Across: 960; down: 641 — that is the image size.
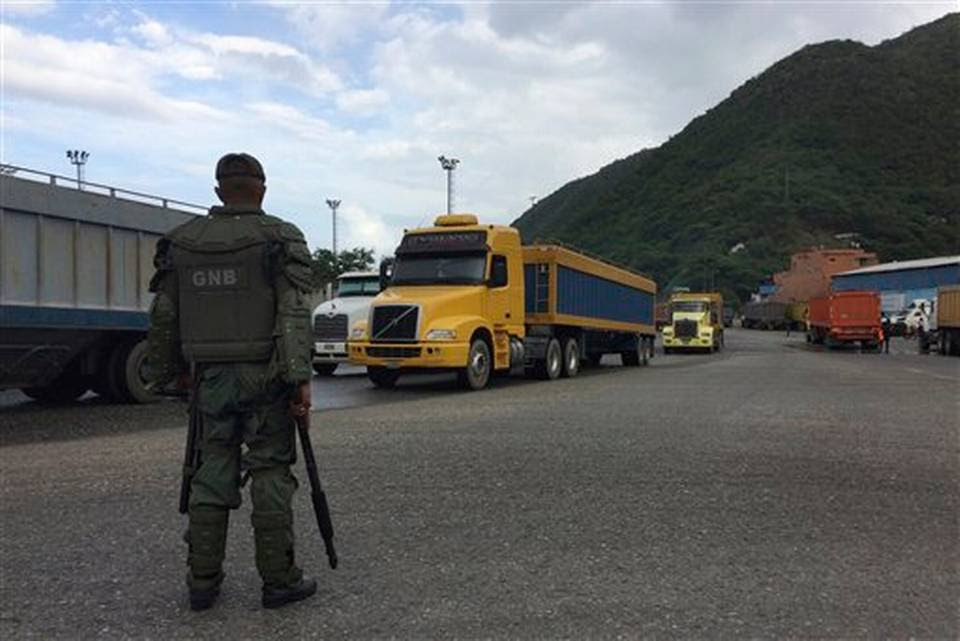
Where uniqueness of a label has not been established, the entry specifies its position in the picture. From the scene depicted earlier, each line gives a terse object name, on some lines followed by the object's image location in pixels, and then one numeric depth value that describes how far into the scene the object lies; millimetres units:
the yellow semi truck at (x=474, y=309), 16312
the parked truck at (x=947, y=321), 34688
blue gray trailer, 11289
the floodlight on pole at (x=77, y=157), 55156
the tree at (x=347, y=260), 61344
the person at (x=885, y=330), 40156
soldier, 4254
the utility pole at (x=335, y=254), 61944
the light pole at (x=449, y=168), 62375
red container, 39375
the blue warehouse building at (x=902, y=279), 79750
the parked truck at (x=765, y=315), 79875
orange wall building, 97562
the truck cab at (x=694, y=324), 38781
